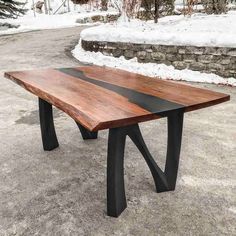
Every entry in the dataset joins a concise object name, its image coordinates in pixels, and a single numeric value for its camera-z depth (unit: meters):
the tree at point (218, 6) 12.42
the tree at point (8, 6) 14.42
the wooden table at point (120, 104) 1.93
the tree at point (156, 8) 10.84
